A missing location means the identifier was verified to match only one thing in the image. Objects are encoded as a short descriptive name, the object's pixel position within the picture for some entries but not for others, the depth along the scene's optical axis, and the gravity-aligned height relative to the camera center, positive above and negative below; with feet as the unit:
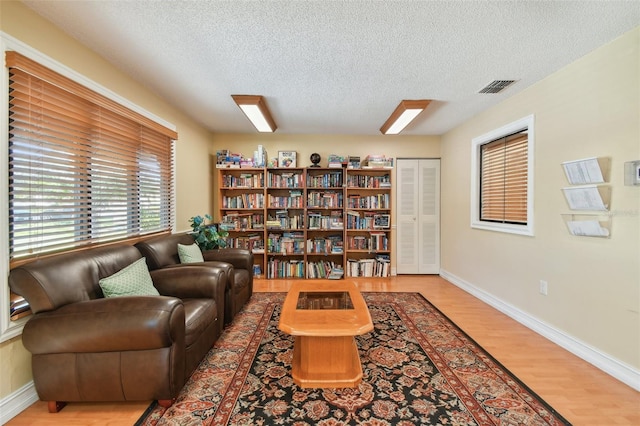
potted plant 10.64 -0.98
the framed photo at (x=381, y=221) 14.66 -0.44
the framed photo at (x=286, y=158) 14.33 +3.01
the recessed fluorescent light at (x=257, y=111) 9.60 +4.12
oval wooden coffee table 5.43 -2.88
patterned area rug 4.93 -3.84
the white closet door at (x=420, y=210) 15.07 +0.20
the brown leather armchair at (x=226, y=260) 8.00 -1.72
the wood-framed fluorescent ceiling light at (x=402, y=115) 10.16 +4.20
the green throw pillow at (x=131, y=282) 5.76 -1.65
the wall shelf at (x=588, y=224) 6.53 -0.26
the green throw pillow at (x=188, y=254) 8.89 -1.47
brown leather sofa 4.75 -2.40
